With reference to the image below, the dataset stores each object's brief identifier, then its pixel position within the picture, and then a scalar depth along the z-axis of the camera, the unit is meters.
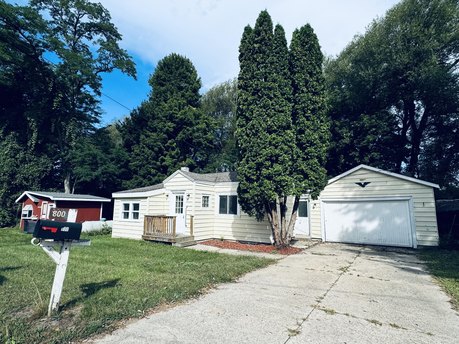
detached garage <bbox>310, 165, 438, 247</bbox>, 10.30
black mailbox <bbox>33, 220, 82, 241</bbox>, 3.33
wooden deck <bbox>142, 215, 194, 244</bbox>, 10.78
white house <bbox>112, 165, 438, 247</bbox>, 10.51
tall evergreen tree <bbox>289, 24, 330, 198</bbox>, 9.78
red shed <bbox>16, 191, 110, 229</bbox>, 15.43
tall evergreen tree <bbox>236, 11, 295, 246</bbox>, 9.25
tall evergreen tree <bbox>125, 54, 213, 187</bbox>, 22.06
